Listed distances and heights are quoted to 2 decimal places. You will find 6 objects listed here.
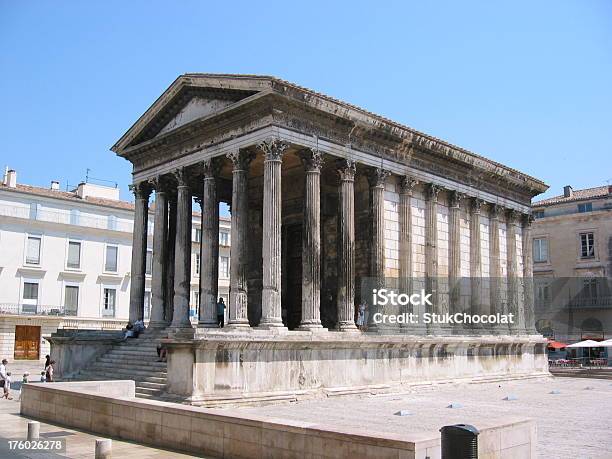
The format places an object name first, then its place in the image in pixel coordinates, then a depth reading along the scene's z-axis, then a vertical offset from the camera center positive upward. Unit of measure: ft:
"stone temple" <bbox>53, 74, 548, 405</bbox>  59.72 +9.12
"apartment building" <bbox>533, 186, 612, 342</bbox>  142.92 +12.13
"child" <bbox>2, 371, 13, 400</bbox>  59.11 -6.40
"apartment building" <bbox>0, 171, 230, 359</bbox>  127.13 +10.99
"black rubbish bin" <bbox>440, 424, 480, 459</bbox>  21.63 -3.97
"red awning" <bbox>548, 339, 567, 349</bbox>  122.93 -4.45
